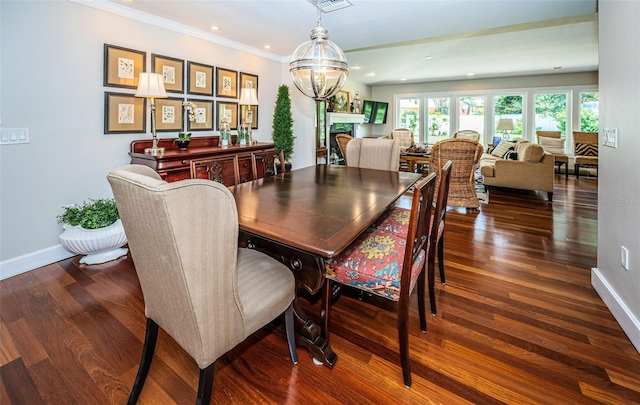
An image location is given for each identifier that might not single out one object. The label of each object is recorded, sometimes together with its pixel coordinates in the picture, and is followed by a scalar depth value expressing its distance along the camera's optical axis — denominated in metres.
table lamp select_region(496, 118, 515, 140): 7.91
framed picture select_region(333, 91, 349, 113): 7.59
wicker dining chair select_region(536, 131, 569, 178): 6.95
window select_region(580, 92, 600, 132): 7.60
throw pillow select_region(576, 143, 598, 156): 6.83
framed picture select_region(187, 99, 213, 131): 3.83
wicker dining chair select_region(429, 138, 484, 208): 4.25
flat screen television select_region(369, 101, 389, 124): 9.47
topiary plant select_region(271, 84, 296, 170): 4.84
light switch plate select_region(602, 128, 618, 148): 1.94
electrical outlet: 1.84
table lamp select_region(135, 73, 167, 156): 2.96
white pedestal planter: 2.64
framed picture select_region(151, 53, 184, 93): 3.37
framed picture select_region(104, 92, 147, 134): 3.04
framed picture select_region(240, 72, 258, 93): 4.41
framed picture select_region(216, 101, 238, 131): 4.16
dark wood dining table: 1.29
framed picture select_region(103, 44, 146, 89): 2.98
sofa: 4.84
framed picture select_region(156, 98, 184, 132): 3.46
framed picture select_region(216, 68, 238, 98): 4.07
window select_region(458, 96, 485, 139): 8.80
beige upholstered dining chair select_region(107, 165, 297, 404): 0.94
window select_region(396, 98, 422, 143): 9.65
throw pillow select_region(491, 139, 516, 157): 6.71
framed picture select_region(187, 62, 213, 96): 3.72
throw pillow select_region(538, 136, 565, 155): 7.36
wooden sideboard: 3.03
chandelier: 2.10
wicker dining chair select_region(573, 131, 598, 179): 6.69
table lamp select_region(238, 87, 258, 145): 4.15
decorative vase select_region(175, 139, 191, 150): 3.38
